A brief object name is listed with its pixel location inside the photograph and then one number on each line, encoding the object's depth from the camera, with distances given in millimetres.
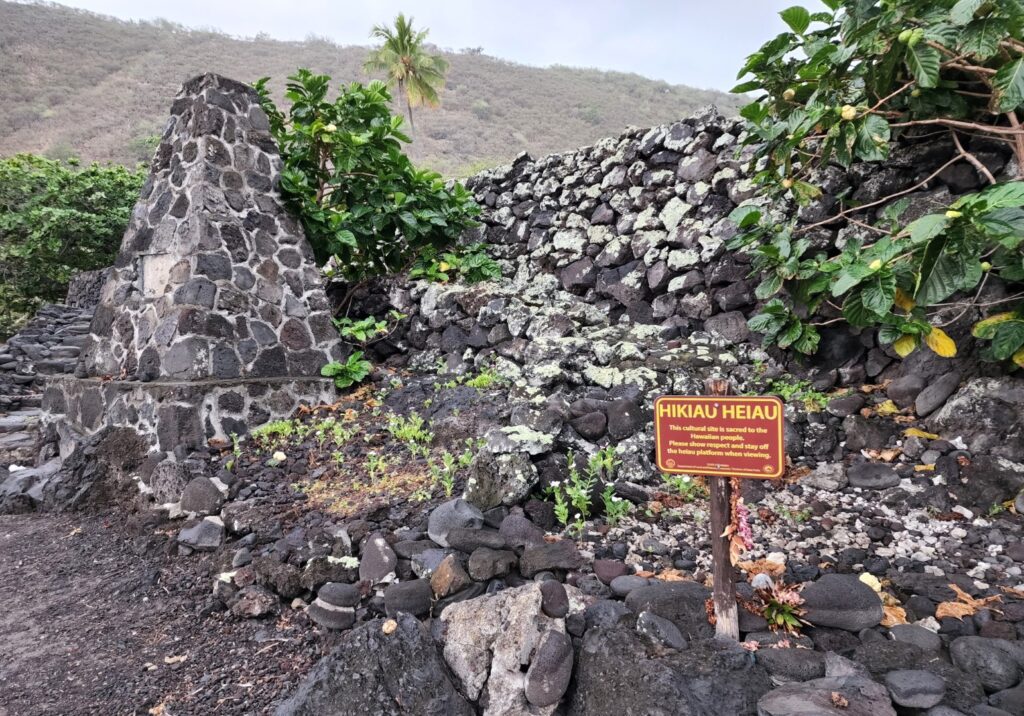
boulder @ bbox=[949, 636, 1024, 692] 2025
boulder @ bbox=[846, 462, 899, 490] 3600
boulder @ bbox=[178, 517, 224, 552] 3801
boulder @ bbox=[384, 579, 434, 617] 2718
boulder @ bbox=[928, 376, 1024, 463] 3473
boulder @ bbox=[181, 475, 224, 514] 4219
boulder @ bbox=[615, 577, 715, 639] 2395
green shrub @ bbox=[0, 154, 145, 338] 13500
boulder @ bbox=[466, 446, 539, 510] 3441
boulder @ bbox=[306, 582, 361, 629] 2820
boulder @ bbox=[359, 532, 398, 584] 3008
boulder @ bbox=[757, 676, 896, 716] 1853
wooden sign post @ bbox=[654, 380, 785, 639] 2227
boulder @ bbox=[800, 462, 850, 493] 3715
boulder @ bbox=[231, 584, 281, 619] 3031
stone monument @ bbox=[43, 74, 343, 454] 5203
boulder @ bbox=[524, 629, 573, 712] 2201
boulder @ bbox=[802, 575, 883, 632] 2350
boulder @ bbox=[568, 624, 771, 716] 2031
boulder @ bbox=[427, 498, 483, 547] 3203
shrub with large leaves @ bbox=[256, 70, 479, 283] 6793
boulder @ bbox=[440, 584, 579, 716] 2232
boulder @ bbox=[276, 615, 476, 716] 2160
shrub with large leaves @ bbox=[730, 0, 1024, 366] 2934
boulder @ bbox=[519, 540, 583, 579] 2857
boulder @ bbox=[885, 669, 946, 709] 1917
